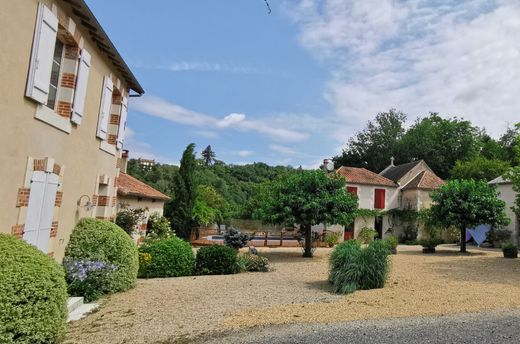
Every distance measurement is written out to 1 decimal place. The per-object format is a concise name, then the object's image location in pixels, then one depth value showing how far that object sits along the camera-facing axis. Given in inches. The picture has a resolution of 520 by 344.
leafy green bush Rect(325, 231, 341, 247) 871.4
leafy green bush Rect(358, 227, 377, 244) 944.9
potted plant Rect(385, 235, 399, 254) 687.1
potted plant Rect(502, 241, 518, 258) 629.3
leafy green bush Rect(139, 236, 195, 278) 398.0
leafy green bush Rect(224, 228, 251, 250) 626.2
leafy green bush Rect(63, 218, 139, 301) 278.2
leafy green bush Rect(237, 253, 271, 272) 456.0
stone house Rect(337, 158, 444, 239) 1085.8
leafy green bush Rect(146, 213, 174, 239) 609.3
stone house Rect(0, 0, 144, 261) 205.5
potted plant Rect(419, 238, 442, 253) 740.3
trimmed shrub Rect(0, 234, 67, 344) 153.2
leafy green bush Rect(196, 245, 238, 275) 426.9
